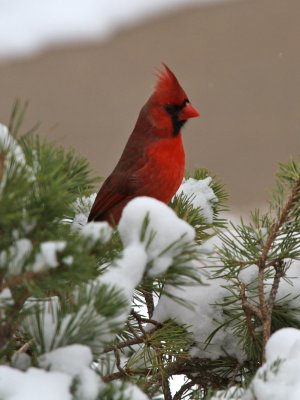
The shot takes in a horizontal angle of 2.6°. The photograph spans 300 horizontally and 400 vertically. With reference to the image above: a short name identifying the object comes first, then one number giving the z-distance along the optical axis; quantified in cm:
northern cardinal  616
